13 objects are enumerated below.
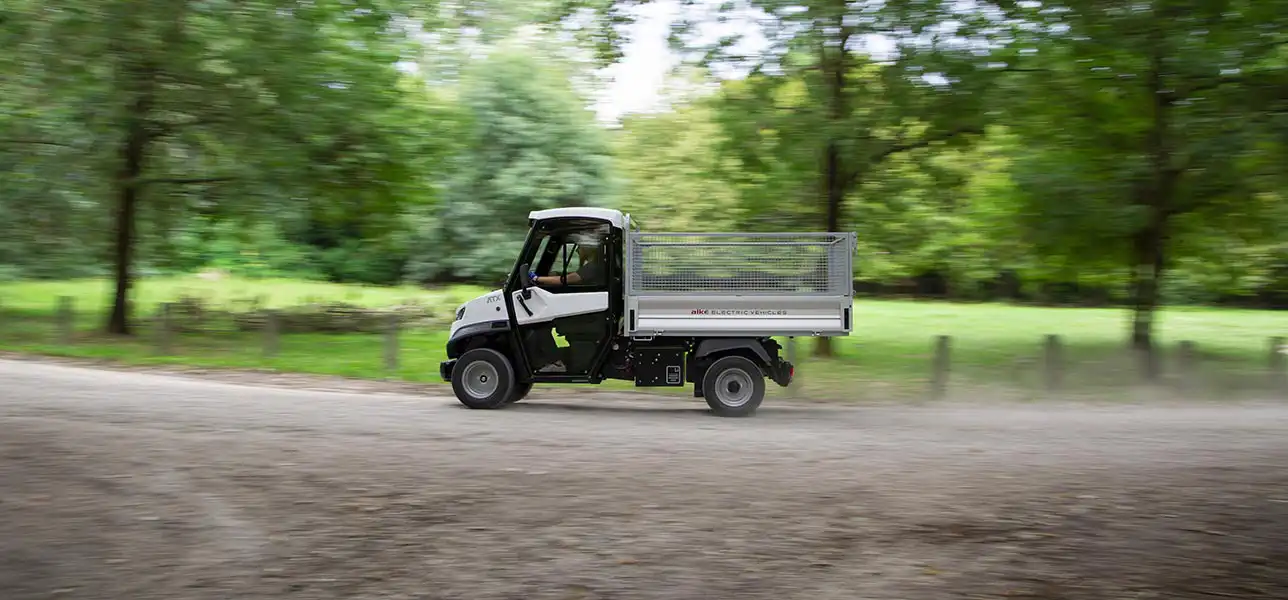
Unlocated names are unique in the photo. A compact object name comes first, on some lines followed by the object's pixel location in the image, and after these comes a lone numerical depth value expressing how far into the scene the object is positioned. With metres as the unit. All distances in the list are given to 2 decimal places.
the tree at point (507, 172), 35.75
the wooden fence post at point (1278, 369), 17.10
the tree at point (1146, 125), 14.69
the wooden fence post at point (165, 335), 19.91
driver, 13.27
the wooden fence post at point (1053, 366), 16.64
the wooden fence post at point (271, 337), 19.47
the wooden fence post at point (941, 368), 16.12
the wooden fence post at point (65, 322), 21.14
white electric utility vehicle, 12.80
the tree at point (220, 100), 19.83
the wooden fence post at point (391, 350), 18.08
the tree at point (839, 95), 17.39
